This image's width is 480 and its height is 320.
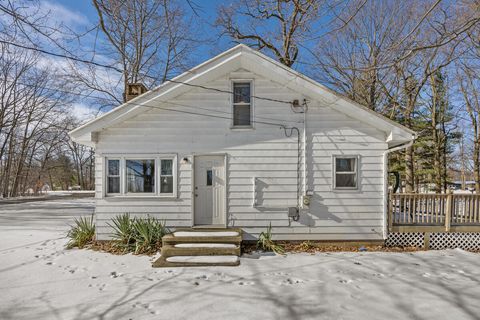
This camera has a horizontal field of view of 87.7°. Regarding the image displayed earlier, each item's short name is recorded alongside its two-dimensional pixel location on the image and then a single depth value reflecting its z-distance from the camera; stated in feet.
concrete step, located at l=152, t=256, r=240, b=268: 17.72
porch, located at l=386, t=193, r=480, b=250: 23.04
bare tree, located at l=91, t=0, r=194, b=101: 44.47
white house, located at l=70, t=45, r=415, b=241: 22.68
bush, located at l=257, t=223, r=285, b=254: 21.52
